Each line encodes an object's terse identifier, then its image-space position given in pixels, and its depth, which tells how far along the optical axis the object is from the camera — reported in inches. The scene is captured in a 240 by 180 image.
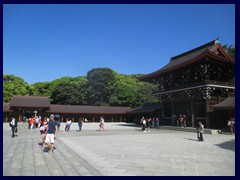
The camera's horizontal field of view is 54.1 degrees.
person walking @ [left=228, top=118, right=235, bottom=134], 838.5
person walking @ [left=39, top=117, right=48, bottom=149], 517.0
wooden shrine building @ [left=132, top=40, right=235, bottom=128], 989.8
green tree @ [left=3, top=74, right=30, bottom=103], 2435.3
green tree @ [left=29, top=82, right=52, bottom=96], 2736.2
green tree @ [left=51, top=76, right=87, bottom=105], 2479.1
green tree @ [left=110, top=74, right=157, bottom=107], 2374.5
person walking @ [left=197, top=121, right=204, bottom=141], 639.8
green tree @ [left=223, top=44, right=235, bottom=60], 1677.2
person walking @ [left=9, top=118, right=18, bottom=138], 701.2
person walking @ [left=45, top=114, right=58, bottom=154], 428.8
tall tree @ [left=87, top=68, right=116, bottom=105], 2583.7
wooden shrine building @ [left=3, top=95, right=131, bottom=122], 1795.0
